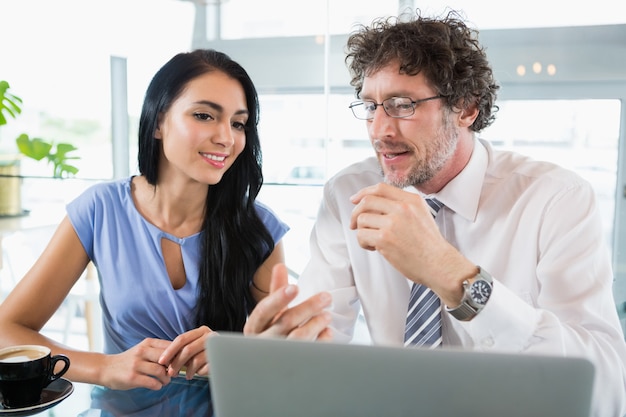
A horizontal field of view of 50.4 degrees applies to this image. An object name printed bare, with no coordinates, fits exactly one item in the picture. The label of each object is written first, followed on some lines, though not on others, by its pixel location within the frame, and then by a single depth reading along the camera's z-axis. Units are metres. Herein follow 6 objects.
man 1.26
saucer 1.17
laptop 0.73
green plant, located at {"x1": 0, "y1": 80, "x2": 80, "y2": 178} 3.76
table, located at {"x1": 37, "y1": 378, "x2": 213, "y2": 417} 1.20
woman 1.81
